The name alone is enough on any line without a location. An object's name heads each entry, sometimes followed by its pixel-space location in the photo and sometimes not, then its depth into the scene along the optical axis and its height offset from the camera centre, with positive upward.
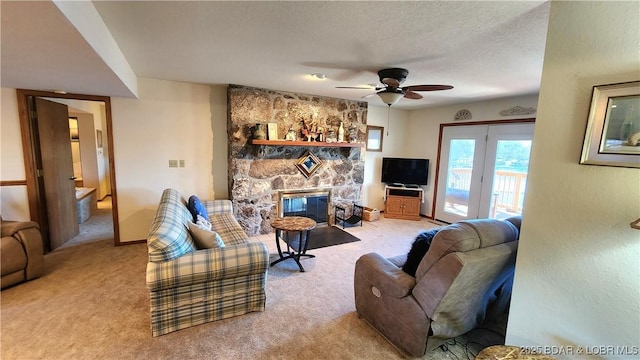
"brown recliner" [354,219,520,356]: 1.63 -0.87
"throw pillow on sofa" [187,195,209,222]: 3.13 -0.70
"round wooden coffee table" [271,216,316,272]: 3.13 -0.86
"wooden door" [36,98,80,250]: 3.39 -0.32
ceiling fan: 2.74 +0.74
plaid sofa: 1.94 -0.98
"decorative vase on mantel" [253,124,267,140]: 3.99 +0.29
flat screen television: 5.54 -0.29
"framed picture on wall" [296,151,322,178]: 4.61 -0.17
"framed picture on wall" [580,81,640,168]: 1.13 +0.16
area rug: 4.05 -1.32
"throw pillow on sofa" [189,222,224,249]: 2.25 -0.75
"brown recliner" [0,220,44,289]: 2.53 -1.05
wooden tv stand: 5.45 -0.92
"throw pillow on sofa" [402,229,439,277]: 1.94 -0.68
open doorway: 3.16 -0.09
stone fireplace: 4.02 +0.00
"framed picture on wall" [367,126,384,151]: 5.62 +0.39
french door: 4.22 -0.19
